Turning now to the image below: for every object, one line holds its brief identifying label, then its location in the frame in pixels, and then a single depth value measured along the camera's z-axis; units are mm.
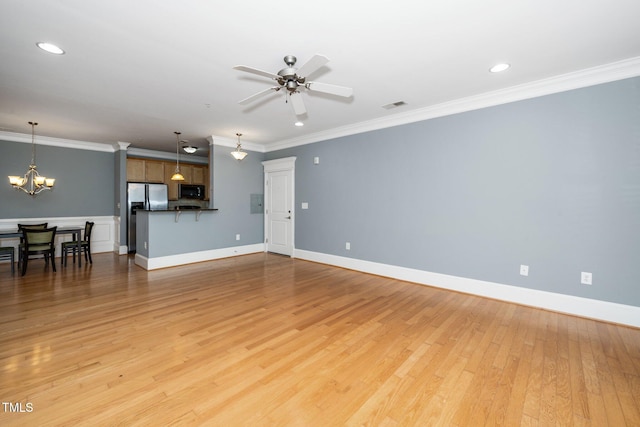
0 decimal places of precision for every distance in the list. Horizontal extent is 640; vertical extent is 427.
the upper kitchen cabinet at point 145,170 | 6785
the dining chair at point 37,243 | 4539
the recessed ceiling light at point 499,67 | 2826
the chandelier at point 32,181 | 5478
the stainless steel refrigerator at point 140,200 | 6594
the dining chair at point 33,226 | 4966
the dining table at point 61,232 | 4594
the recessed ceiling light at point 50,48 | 2414
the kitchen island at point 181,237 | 5090
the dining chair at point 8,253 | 4477
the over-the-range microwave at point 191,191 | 7586
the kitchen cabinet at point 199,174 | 8000
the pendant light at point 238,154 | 5348
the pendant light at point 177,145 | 5699
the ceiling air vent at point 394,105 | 3876
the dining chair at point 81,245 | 5207
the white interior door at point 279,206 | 6219
